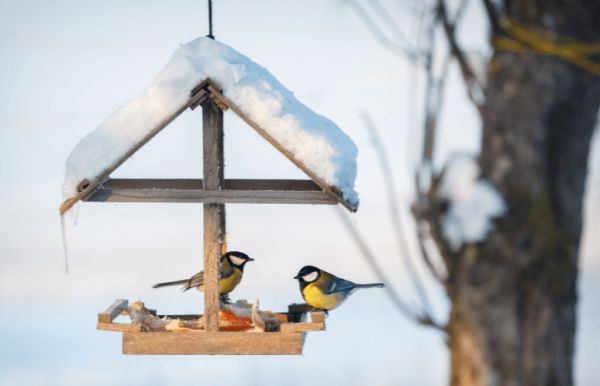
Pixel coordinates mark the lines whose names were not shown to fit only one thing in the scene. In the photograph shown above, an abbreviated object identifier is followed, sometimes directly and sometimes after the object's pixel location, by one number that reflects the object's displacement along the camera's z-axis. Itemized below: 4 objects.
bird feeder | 10.97
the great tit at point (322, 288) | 13.05
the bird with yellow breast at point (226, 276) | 11.77
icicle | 11.24
